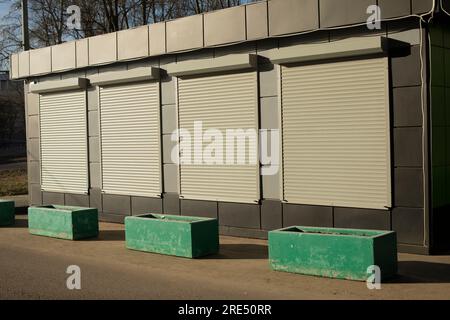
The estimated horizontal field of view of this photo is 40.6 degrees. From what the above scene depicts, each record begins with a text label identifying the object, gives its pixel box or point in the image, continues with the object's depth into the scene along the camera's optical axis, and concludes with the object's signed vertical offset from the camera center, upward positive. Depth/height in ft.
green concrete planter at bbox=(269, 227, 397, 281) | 26.96 -4.54
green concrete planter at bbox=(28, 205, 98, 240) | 41.73 -4.46
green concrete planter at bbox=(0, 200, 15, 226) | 50.47 -4.38
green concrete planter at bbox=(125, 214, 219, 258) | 33.94 -4.54
